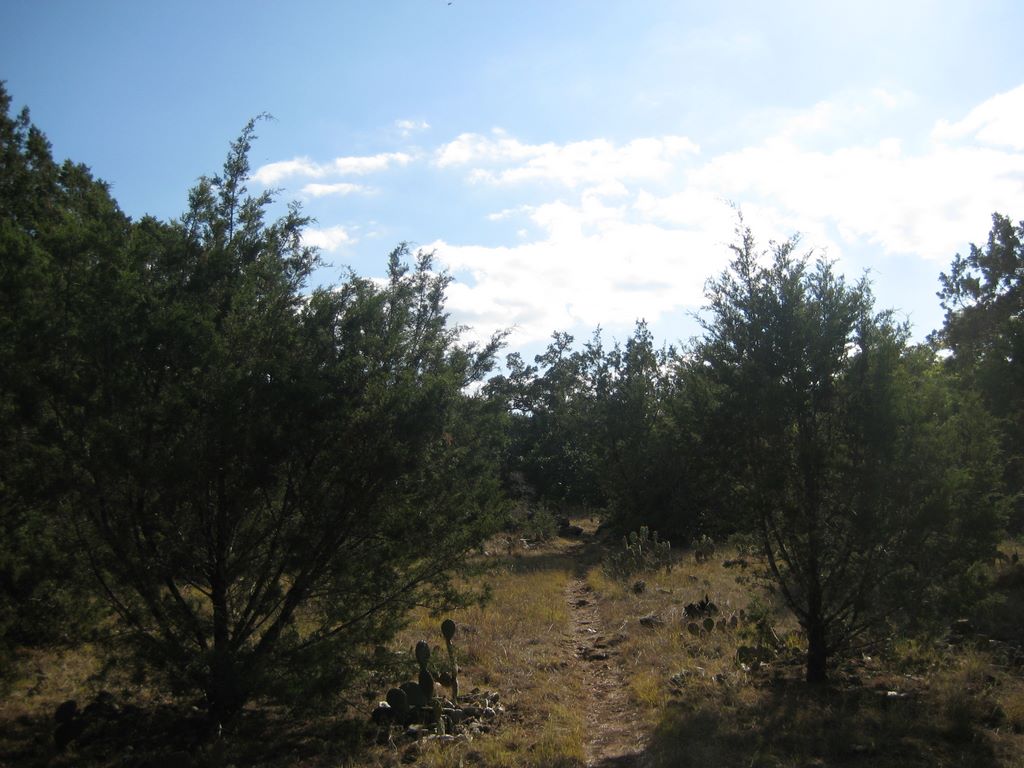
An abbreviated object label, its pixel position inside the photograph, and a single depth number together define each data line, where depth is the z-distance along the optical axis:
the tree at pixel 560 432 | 37.06
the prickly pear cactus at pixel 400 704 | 8.62
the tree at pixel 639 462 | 26.62
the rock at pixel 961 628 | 10.95
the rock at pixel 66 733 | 7.75
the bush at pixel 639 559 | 19.53
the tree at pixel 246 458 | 7.41
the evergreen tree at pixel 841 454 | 8.59
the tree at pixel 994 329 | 15.75
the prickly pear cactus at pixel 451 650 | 9.43
